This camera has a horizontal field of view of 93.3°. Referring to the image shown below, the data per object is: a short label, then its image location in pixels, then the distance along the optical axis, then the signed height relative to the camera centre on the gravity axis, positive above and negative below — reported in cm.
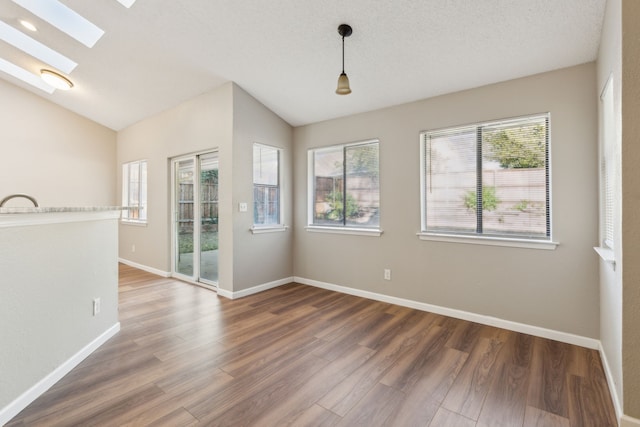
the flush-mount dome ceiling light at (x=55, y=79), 440 +201
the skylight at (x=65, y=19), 309 +210
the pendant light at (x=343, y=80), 247 +110
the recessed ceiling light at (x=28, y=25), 336 +214
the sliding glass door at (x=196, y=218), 452 -6
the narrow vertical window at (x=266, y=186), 432 +42
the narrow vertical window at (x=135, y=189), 577 +51
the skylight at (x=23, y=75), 461 +223
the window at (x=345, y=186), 404 +40
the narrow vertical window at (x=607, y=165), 211 +36
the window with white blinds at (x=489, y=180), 290 +35
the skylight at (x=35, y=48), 370 +218
